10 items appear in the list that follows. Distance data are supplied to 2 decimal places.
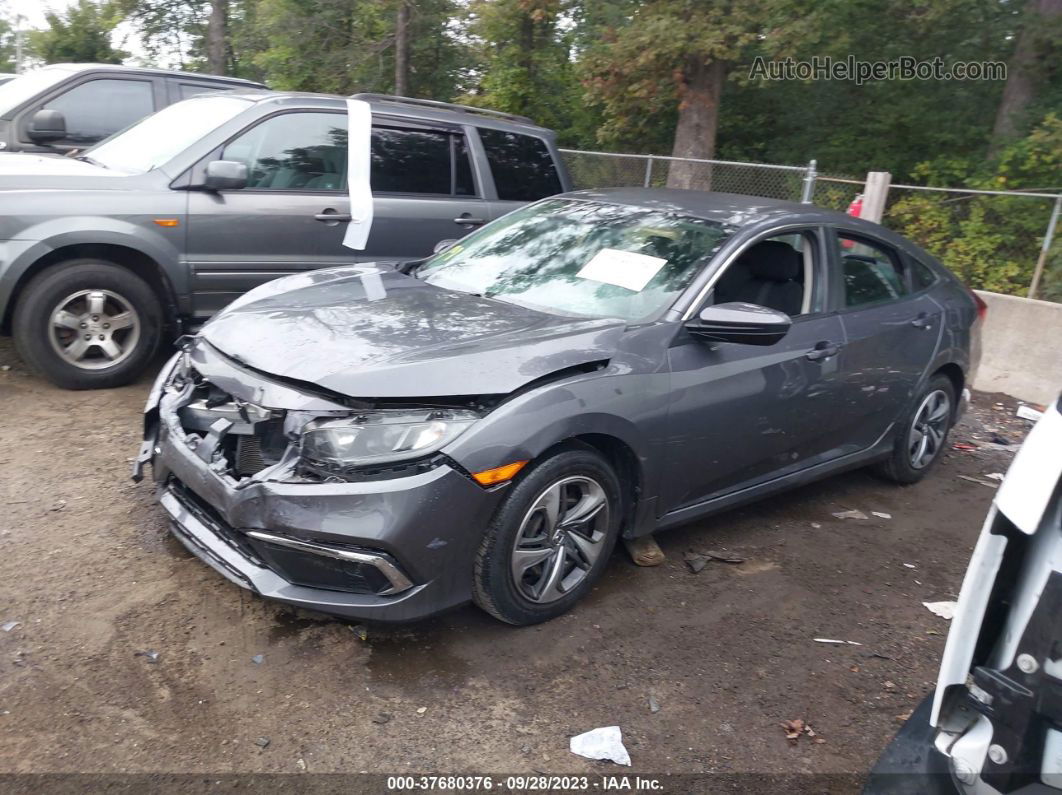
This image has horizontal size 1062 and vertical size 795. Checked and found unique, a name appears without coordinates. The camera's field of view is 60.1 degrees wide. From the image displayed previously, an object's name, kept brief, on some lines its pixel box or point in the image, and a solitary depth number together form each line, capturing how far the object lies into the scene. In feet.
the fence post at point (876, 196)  31.27
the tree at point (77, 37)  96.43
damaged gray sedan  10.34
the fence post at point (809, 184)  31.45
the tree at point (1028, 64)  38.47
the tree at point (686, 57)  41.09
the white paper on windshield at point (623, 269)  13.70
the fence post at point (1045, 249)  27.27
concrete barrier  25.96
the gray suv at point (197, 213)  17.90
